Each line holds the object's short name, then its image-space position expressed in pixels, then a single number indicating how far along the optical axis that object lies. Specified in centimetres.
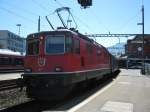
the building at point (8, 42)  6145
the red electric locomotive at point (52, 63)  724
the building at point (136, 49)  5598
